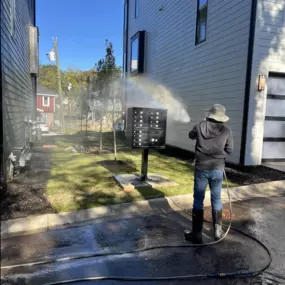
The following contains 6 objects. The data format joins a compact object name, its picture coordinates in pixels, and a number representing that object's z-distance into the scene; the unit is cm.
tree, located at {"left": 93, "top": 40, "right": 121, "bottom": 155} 1157
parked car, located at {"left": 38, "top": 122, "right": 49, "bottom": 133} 2624
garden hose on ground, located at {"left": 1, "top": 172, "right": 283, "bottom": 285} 268
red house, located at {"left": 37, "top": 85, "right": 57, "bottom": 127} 3734
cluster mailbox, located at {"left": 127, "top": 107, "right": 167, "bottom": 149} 535
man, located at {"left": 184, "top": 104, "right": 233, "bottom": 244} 349
